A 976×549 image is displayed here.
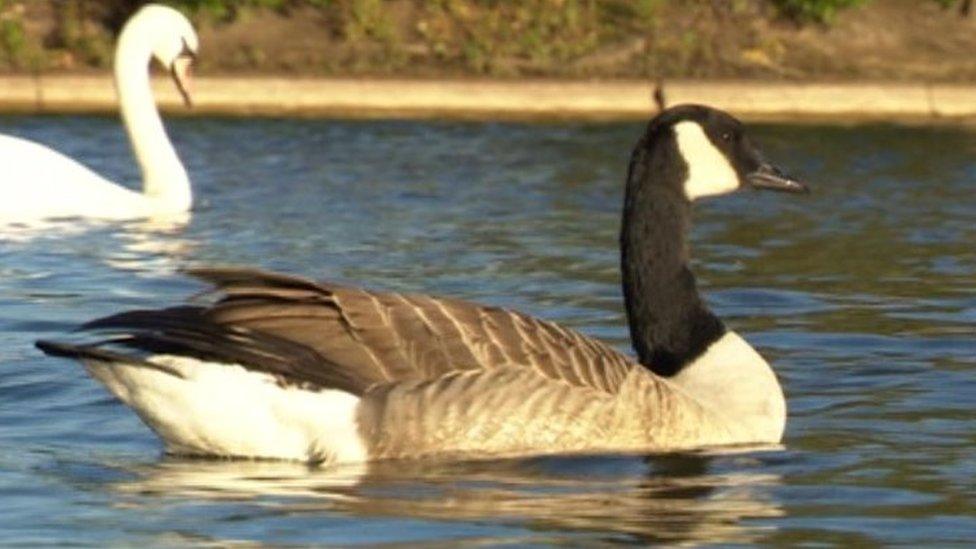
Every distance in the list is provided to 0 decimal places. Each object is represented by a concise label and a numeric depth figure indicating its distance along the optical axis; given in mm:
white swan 33969
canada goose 18859
